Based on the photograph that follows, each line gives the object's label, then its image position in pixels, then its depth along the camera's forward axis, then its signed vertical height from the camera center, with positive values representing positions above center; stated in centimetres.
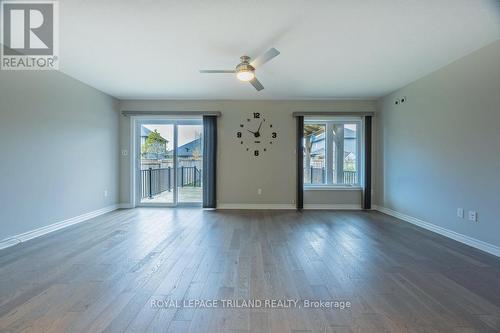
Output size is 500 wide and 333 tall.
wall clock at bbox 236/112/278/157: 534 +75
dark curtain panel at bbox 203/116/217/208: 523 +8
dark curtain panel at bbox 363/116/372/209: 523 -4
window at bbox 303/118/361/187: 549 +32
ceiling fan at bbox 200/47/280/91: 275 +127
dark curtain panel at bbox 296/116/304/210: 524 +3
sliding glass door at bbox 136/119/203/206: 552 +26
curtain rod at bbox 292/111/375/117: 521 +120
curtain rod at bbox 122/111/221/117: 522 +123
